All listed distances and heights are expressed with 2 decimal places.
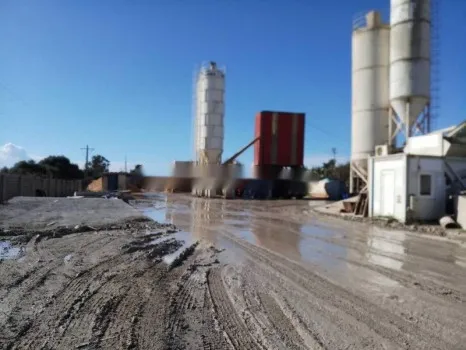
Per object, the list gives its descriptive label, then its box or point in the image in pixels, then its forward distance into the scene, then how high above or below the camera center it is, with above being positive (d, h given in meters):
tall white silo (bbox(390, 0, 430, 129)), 27.98 +8.84
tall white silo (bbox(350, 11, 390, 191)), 30.55 +7.50
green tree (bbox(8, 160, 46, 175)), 72.24 +2.91
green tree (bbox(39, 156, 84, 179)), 79.44 +3.53
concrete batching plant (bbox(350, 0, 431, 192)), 28.03 +7.68
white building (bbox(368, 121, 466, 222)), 18.66 +0.81
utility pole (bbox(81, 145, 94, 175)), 89.55 +4.36
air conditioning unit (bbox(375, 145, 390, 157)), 25.86 +2.71
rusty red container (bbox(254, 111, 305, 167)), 50.81 +6.15
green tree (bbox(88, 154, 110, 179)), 107.78 +5.66
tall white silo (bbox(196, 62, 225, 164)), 54.59 +9.29
